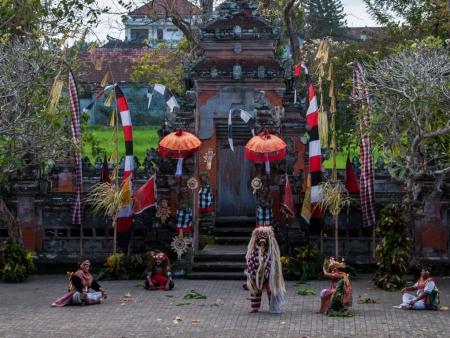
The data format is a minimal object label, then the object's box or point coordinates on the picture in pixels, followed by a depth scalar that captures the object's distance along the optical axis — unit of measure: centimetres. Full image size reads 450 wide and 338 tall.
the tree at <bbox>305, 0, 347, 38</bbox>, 6769
